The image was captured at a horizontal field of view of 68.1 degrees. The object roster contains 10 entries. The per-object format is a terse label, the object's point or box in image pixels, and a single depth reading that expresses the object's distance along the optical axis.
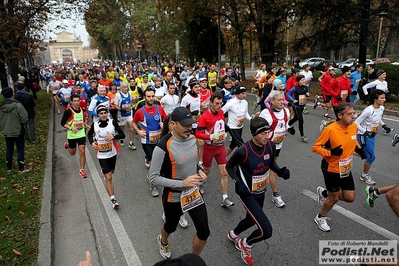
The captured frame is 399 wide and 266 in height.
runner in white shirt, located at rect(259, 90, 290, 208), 4.91
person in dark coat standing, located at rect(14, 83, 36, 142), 8.86
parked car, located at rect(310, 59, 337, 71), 33.58
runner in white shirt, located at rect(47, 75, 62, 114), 15.04
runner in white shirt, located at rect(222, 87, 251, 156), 5.92
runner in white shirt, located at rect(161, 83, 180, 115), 7.79
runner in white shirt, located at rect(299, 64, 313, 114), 12.83
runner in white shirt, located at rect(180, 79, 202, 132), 6.99
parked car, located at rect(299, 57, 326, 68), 36.78
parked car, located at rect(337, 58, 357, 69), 34.47
